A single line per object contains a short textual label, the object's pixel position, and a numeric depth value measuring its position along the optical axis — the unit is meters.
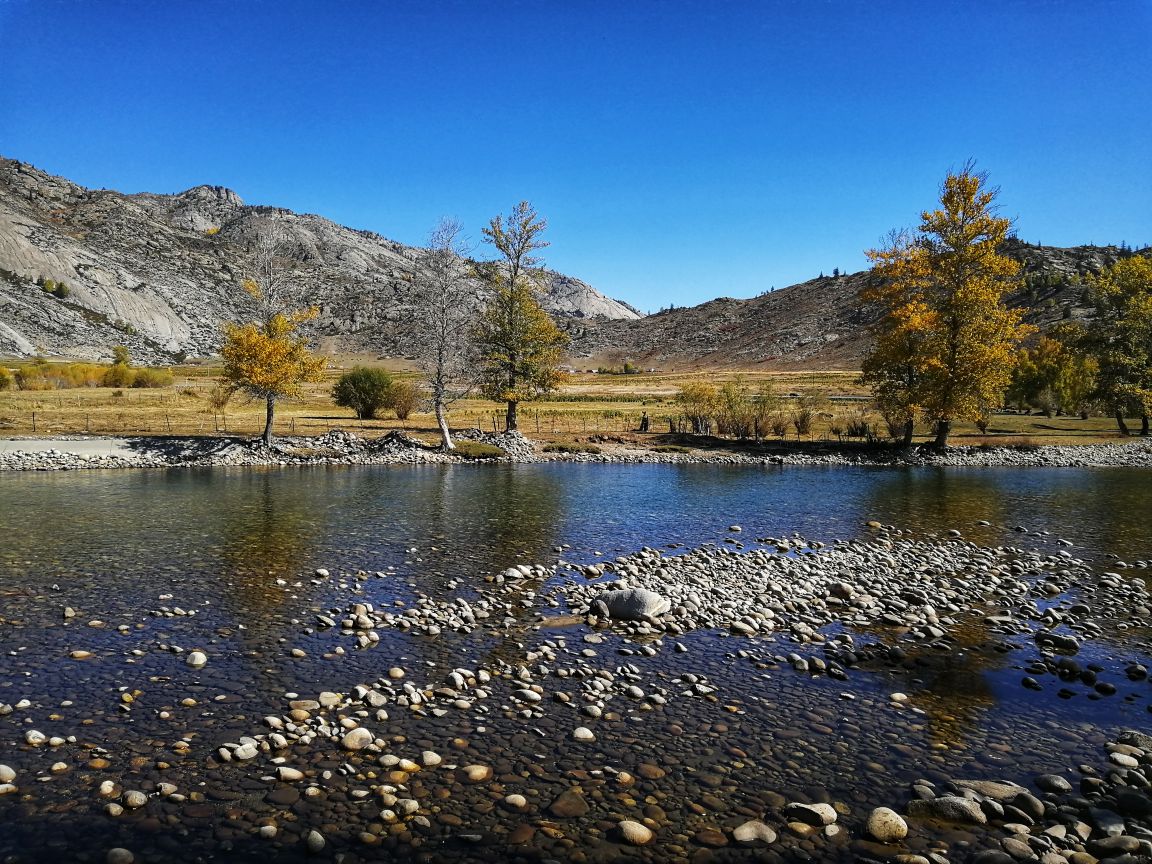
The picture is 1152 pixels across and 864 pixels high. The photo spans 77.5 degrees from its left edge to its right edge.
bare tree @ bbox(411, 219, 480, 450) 45.19
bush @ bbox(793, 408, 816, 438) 55.38
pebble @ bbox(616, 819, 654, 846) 7.25
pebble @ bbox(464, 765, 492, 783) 8.38
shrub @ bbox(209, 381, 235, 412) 45.38
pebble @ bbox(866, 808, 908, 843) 7.31
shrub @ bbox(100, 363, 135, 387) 87.74
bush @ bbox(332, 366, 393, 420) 63.72
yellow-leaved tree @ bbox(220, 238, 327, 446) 43.75
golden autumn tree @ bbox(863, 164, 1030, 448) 44.59
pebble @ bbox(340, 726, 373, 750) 9.00
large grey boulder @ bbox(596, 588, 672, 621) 14.36
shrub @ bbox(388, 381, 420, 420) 63.12
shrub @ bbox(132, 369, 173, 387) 90.19
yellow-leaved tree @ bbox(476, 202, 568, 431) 49.25
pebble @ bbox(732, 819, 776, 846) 7.27
